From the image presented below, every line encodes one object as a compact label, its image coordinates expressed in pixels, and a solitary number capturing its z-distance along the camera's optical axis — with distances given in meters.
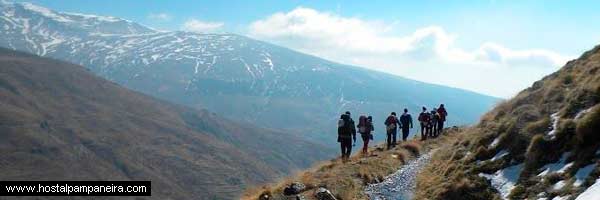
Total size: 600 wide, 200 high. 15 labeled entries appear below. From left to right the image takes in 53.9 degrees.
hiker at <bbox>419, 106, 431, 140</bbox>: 38.50
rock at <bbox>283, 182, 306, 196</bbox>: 19.69
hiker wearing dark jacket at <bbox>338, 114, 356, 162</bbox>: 29.38
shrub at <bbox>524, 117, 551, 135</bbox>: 16.08
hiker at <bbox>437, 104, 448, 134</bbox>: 40.12
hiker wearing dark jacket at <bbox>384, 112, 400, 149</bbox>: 35.38
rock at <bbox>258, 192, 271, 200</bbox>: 19.56
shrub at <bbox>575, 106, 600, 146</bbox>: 13.75
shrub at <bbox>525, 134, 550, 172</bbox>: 14.88
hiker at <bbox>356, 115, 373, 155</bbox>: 32.31
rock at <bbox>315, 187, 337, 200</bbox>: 18.38
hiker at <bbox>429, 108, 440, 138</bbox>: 39.31
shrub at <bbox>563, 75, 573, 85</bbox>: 20.08
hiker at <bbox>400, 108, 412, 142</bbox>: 38.53
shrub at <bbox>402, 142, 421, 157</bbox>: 31.58
